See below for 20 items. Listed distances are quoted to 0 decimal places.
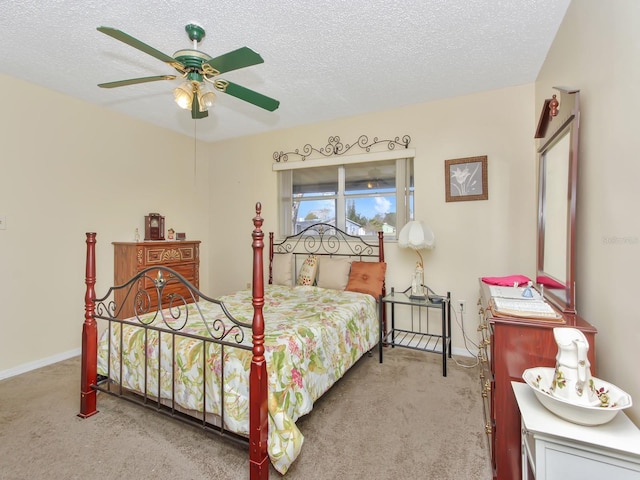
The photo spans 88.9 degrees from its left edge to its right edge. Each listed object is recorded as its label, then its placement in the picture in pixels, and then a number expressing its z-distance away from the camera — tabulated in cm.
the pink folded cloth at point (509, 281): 238
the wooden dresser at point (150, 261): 352
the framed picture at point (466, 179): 320
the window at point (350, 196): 366
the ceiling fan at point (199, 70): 169
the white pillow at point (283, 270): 395
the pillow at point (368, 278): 337
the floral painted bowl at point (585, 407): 103
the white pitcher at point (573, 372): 110
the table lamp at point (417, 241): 314
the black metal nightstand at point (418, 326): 311
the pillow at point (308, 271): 377
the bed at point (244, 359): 162
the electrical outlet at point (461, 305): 329
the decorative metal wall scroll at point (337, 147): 361
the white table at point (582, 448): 97
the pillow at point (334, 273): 358
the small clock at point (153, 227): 400
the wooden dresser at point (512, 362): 141
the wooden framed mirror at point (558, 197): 164
